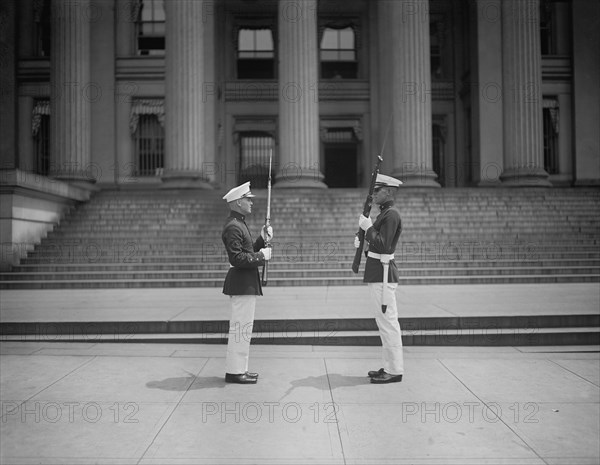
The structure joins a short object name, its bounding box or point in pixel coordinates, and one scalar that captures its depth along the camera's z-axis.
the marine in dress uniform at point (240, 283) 5.29
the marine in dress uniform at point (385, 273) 5.34
